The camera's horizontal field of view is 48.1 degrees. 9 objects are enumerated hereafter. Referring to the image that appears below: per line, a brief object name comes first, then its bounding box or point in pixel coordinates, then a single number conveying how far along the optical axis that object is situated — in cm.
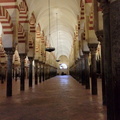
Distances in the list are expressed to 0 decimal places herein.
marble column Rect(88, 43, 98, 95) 564
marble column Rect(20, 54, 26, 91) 710
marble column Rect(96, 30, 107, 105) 400
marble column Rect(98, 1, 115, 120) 246
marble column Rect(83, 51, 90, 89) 742
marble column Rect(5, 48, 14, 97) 575
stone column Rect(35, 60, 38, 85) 1056
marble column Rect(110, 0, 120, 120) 193
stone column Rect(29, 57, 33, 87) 878
